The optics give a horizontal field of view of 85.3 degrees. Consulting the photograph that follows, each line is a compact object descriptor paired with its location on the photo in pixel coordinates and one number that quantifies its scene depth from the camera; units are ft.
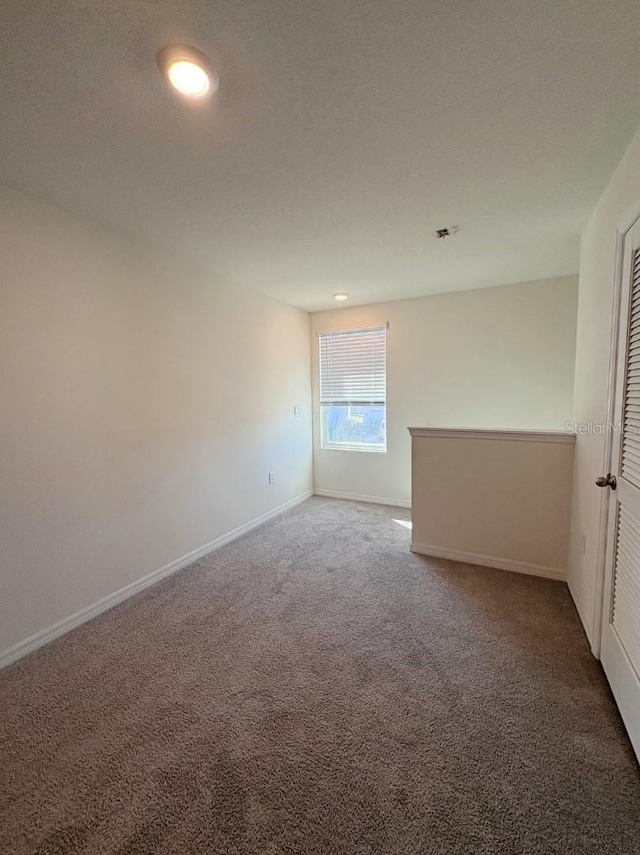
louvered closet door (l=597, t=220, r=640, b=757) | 4.50
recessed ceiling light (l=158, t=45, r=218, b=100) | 3.65
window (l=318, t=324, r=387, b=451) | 14.08
